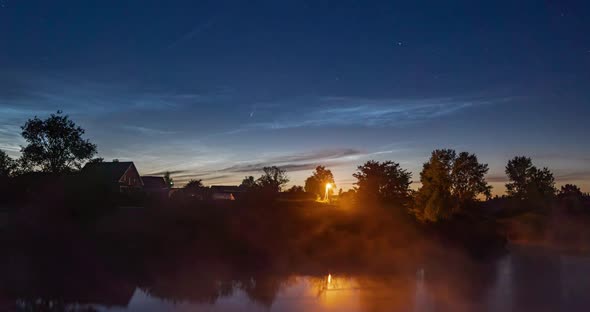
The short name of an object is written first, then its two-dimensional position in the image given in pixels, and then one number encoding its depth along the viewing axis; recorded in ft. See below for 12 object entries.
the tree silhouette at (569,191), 212.64
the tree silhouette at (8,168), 143.43
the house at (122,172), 170.21
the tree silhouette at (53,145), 145.28
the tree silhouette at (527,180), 220.80
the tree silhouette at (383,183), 155.12
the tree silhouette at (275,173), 305.73
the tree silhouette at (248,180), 307.78
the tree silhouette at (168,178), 336.70
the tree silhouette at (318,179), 301.35
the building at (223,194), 182.41
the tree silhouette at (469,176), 173.58
